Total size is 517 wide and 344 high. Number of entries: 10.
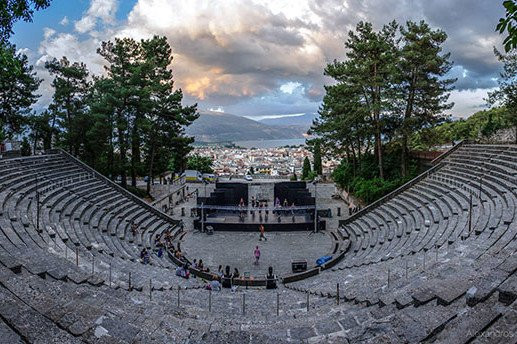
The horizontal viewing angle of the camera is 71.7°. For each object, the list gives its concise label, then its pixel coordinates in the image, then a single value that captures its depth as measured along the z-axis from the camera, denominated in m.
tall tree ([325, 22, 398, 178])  27.27
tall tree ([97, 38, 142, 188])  28.30
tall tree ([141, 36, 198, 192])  31.22
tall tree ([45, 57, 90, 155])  31.20
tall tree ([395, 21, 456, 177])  26.09
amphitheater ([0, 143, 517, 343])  5.38
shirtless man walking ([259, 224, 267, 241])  22.50
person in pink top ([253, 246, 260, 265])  18.28
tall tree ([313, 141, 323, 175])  45.34
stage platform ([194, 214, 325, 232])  24.25
